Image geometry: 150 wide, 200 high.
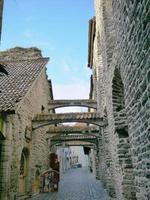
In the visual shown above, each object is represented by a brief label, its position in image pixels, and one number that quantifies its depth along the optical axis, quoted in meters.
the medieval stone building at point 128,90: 3.78
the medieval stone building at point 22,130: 8.62
